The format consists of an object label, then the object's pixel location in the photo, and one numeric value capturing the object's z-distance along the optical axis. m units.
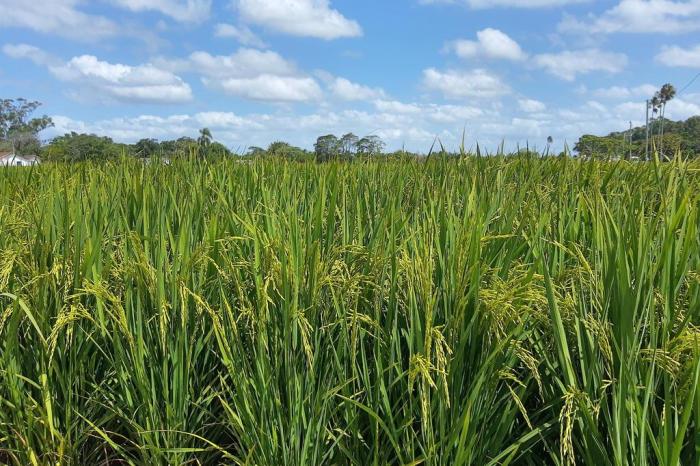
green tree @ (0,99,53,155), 80.99
